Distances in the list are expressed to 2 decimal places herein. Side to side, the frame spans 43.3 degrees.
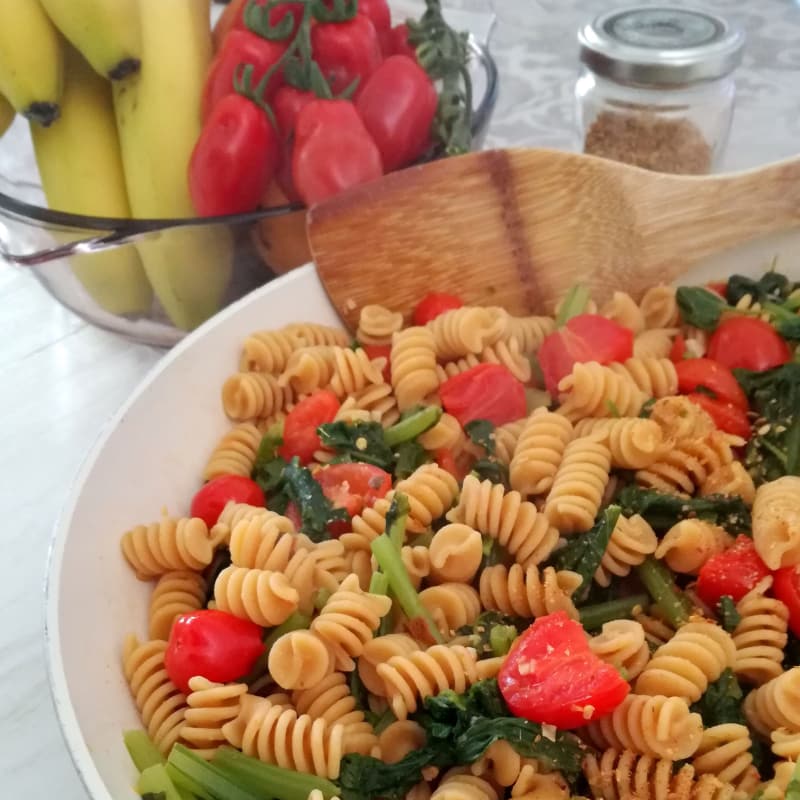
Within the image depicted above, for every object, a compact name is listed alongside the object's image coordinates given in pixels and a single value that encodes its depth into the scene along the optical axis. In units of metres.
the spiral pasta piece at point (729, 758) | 0.24
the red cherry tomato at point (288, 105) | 0.37
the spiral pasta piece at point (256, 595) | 0.26
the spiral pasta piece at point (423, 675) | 0.25
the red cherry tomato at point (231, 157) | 0.35
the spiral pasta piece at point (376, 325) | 0.36
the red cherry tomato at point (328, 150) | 0.36
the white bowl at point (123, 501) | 0.23
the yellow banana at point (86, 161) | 0.37
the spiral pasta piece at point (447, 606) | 0.27
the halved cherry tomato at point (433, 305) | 0.36
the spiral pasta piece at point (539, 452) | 0.31
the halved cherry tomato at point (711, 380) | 0.34
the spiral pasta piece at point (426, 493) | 0.30
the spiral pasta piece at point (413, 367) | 0.34
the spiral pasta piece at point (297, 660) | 0.25
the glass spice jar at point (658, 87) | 0.42
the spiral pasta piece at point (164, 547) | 0.28
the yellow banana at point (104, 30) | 0.35
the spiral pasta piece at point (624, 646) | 0.25
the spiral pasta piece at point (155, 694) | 0.25
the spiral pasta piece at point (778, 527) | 0.27
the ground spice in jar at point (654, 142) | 0.46
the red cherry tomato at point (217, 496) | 0.30
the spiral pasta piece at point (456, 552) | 0.28
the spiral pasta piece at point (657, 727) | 0.23
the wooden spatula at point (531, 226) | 0.36
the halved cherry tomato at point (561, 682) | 0.24
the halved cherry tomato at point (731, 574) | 0.28
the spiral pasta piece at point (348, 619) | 0.25
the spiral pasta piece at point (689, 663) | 0.25
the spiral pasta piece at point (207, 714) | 0.25
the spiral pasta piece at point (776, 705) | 0.24
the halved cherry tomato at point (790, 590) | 0.27
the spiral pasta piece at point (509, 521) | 0.29
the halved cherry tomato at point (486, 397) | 0.34
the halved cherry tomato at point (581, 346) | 0.34
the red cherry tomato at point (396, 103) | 0.37
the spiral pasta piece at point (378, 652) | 0.26
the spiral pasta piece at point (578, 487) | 0.29
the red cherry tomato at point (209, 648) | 0.26
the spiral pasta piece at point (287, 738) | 0.24
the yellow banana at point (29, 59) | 0.35
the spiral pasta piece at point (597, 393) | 0.33
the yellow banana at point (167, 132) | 0.37
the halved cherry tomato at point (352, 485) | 0.30
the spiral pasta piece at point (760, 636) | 0.26
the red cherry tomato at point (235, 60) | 0.36
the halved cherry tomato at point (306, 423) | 0.33
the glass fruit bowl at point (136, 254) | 0.35
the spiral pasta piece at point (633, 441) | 0.31
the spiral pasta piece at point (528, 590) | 0.27
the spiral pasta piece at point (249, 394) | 0.33
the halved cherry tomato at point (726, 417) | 0.33
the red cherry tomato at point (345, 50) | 0.37
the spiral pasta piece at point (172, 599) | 0.28
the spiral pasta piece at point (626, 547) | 0.28
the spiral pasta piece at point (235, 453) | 0.32
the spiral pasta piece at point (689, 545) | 0.28
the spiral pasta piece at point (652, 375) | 0.34
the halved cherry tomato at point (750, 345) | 0.35
